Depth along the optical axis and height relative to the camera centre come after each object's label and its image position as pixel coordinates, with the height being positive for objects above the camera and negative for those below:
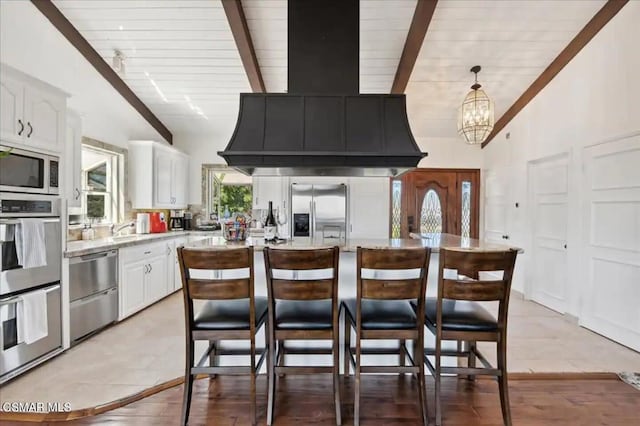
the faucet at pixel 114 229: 4.66 -0.26
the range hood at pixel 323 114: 2.71 +0.79
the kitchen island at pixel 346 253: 2.51 -0.32
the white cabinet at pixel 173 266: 4.88 -0.81
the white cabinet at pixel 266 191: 5.82 +0.33
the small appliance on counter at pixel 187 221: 5.92 -0.19
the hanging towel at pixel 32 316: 2.55 -0.82
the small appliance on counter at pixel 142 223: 4.88 -0.18
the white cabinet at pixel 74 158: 3.41 +0.53
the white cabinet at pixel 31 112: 2.53 +0.78
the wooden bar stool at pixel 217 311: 1.90 -0.60
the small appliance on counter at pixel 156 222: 5.15 -0.18
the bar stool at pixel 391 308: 1.93 -0.61
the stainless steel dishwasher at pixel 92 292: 3.16 -0.81
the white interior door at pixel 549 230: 4.23 -0.25
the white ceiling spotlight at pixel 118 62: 3.85 +1.67
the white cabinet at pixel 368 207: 5.88 +0.07
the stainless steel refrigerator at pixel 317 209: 5.71 +0.03
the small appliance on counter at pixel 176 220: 5.76 -0.17
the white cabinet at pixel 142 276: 3.83 -0.81
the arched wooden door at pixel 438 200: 6.16 +0.20
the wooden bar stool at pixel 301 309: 1.93 -0.61
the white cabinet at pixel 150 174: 5.03 +0.53
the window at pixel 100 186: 4.32 +0.32
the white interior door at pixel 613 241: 3.26 -0.30
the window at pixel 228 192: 6.17 +0.33
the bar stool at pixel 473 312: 1.92 -0.62
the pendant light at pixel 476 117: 4.04 +1.12
